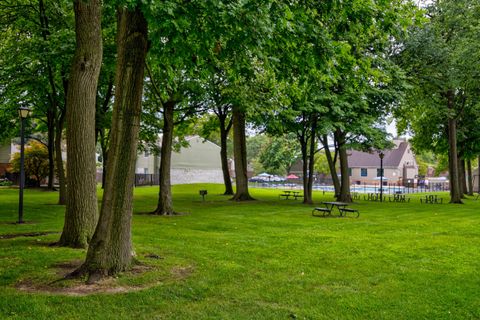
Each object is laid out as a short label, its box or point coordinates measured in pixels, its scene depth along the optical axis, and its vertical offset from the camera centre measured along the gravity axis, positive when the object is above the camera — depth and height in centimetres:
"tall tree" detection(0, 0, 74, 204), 1428 +470
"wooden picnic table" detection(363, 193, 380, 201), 3125 -117
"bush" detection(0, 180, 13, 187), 4109 -18
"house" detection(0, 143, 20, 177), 5198 +337
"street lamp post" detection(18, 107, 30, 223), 1342 +72
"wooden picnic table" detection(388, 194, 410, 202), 3016 -123
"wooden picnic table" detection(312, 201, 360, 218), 1754 -136
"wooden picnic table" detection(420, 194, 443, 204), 2920 -126
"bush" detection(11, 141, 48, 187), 3828 +168
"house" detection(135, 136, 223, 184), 5475 +226
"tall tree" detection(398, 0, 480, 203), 2366 +660
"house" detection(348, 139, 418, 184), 7206 +266
